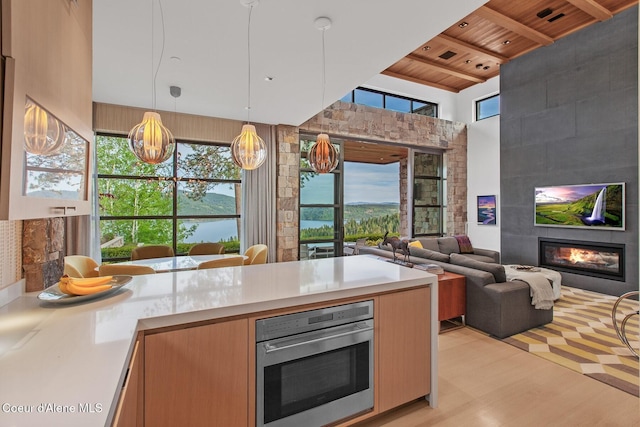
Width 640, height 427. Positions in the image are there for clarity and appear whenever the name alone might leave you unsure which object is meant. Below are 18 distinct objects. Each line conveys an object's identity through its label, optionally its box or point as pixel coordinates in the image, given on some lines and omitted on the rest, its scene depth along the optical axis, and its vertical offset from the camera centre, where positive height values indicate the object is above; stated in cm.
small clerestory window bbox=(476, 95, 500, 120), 711 +262
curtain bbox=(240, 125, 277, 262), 534 +25
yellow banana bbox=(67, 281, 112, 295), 147 -36
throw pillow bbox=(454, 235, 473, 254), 625 -62
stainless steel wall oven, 148 -80
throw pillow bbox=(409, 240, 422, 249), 548 -51
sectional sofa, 313 -92
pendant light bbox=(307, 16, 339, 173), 327 +66
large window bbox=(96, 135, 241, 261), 478 +28
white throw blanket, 331 -84
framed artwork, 698 +12
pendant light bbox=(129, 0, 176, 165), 281 +72
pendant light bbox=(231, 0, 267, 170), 301 +66
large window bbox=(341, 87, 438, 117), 662 +267
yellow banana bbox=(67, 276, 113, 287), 152 -34
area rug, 246 -127
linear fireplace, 454 -68
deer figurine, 354 -35
